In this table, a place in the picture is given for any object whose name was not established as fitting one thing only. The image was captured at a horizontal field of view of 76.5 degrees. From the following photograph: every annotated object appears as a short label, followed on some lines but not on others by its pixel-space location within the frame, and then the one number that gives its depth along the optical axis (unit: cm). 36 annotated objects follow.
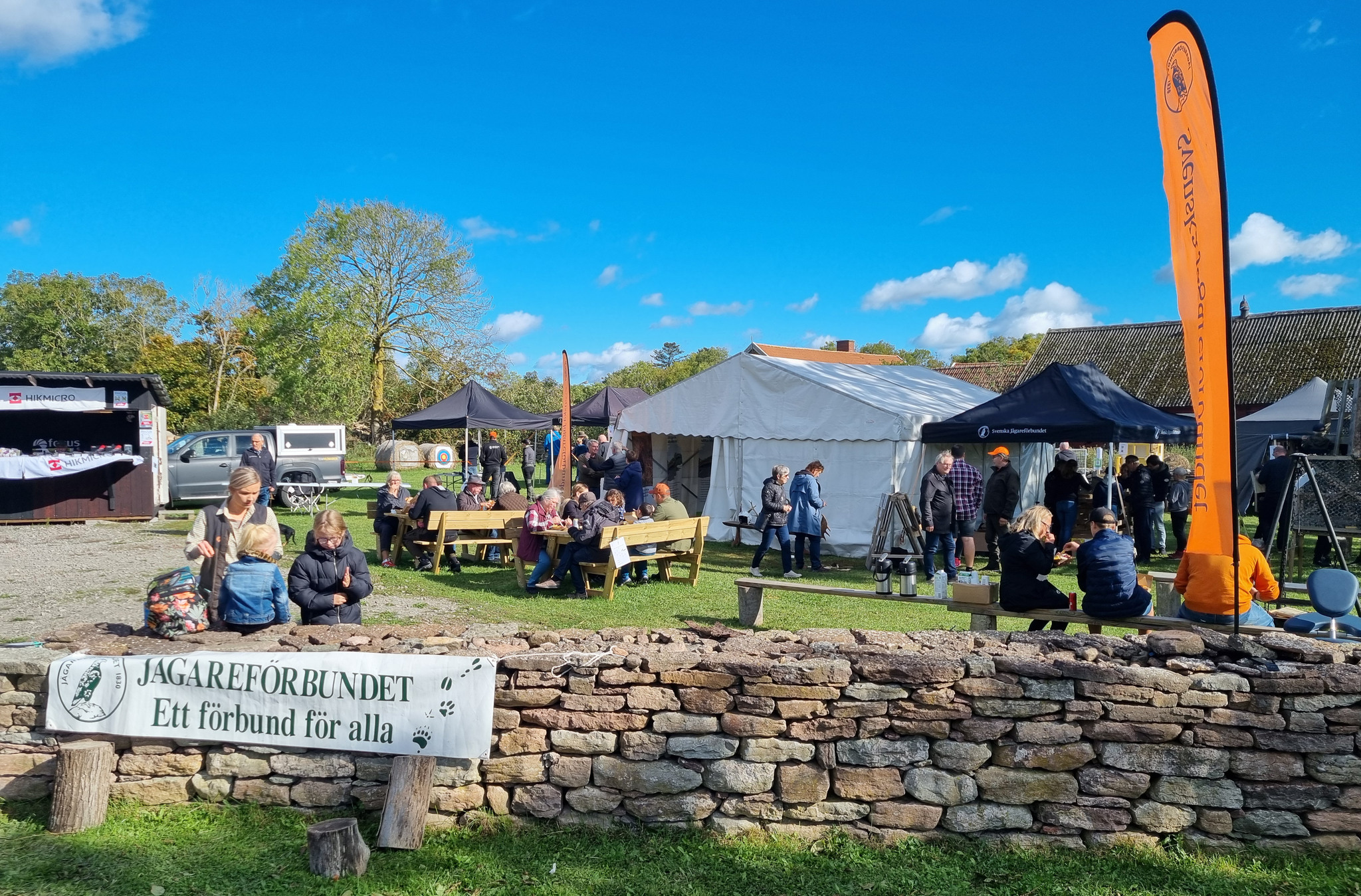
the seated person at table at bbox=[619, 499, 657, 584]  958
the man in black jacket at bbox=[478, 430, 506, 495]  1900
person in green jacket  1017
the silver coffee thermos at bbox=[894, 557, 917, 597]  696
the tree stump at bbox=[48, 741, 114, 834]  388
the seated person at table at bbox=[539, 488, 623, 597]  891
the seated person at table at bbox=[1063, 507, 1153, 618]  561
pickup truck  1681
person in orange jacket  489
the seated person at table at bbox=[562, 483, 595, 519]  934
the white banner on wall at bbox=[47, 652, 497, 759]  406
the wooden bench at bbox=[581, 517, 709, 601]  891
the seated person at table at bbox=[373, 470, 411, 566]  1097
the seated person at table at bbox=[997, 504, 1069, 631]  599
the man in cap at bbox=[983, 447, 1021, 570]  1142
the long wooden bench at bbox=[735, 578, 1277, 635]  540
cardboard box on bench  637
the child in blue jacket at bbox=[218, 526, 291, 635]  471
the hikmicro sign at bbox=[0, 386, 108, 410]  1379
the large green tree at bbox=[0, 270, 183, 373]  4256
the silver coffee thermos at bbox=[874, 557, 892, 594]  715
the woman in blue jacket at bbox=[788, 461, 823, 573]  1073
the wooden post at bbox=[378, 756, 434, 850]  377
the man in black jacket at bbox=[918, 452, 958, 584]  1027
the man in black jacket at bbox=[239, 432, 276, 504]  1262
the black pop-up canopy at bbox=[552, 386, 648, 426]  2048
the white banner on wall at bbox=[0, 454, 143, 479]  1377
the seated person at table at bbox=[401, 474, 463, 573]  1045
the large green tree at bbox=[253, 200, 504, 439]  3173
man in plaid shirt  1054
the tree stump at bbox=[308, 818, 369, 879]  355
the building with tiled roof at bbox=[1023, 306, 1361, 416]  3102
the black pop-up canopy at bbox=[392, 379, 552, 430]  1756
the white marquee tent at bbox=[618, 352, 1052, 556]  1213
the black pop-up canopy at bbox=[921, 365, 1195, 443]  1097
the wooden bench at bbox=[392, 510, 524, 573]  1013
